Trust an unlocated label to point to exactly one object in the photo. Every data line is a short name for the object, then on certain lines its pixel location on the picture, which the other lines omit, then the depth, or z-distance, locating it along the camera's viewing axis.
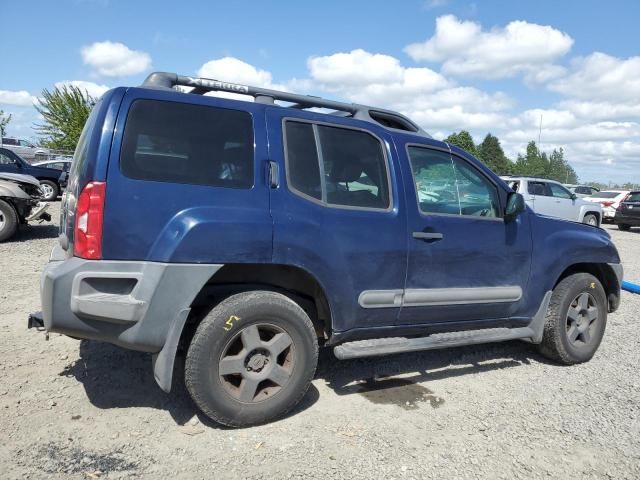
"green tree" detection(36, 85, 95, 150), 40.91
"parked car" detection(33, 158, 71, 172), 18.52
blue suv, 2.79
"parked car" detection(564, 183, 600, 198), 21.92
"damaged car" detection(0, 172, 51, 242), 9.03
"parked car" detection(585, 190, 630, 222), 19.91
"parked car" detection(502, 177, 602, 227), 15.21
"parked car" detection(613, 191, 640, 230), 18.00
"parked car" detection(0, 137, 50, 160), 27.75
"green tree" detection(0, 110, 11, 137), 42.97
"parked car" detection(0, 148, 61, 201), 13.95
